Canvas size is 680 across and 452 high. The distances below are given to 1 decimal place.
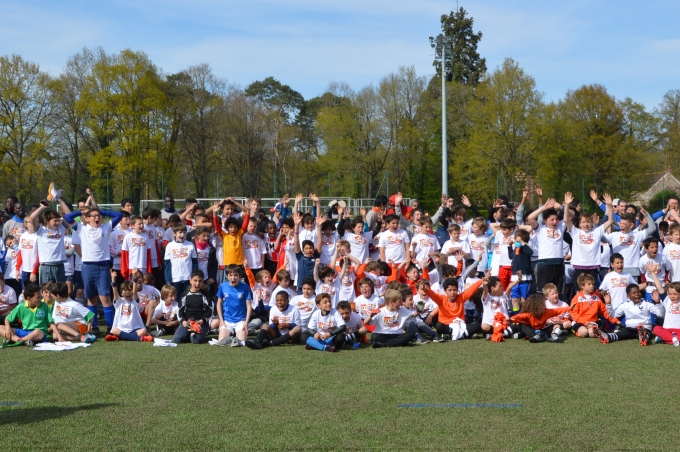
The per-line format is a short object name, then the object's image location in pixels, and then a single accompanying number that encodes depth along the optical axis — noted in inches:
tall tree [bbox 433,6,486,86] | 1989.4
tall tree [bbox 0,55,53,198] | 1348.4
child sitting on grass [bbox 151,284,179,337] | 371.9
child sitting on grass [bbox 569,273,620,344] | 345.7
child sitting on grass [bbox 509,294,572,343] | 344.2
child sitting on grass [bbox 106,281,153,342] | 353.1
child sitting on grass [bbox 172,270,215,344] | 346.4
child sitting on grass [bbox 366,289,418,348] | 335.3
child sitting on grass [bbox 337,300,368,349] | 339.6
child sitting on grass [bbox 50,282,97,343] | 343.9
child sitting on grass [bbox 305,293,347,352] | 324.8
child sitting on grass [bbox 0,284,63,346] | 336.5
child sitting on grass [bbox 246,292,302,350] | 340.8
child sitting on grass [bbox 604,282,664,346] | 335.3
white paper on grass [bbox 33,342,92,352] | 322.7
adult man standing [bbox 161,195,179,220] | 455.2
